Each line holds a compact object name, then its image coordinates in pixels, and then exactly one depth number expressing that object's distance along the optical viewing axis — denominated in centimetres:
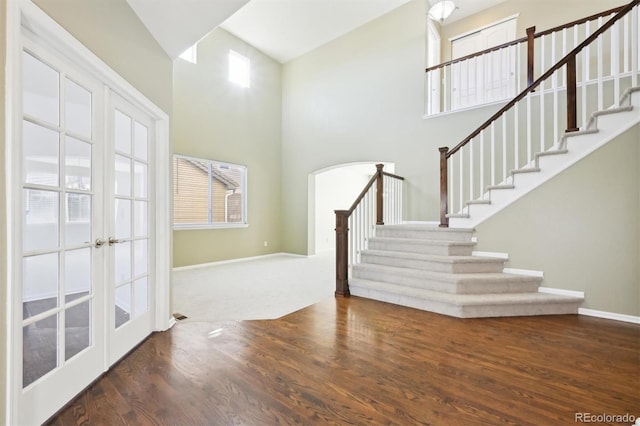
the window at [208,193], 557
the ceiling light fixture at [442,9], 487
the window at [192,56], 564
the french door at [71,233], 143
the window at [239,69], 652
